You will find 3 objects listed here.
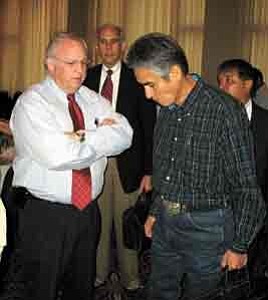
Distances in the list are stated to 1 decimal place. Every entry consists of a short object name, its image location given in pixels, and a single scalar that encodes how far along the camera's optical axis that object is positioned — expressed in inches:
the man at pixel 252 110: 157.8
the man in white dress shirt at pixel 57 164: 116.6
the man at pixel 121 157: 163.2
